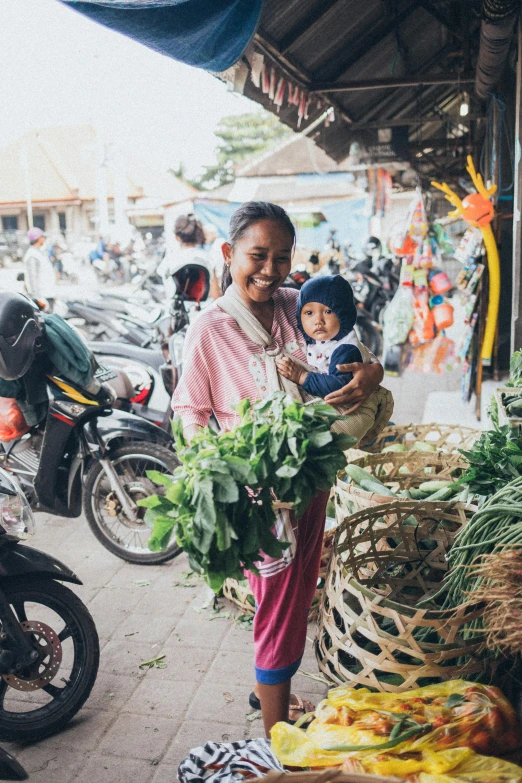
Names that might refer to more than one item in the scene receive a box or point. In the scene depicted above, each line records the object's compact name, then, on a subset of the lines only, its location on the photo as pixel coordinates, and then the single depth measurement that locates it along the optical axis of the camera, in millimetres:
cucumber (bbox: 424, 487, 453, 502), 3068
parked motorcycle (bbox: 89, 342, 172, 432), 5309
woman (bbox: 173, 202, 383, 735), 2273
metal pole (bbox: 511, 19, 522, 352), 4219
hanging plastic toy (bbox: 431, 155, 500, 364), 5449
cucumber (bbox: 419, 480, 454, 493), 3324
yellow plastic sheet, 1686
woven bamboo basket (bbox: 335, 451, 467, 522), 3504
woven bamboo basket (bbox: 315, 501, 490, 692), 2057
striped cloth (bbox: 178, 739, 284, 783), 1940
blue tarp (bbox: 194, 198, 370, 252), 17844
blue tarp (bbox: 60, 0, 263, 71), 2516
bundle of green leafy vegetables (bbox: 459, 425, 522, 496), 2457
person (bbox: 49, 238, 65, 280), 30125
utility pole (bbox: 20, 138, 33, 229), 34031
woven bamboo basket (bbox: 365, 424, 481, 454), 3990
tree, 47938
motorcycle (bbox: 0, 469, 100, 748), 2686
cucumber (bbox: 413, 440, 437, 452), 3939
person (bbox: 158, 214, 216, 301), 5777
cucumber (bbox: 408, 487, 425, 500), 3270
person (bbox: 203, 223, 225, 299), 6223
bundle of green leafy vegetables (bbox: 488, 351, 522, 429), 3374
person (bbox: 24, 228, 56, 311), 9180
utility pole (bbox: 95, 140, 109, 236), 28547
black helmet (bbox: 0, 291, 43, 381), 3693
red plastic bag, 4176
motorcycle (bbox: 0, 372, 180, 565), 4117
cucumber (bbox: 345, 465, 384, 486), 3260
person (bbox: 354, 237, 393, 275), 9227
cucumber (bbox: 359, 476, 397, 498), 3110
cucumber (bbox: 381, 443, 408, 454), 4062
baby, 2275
